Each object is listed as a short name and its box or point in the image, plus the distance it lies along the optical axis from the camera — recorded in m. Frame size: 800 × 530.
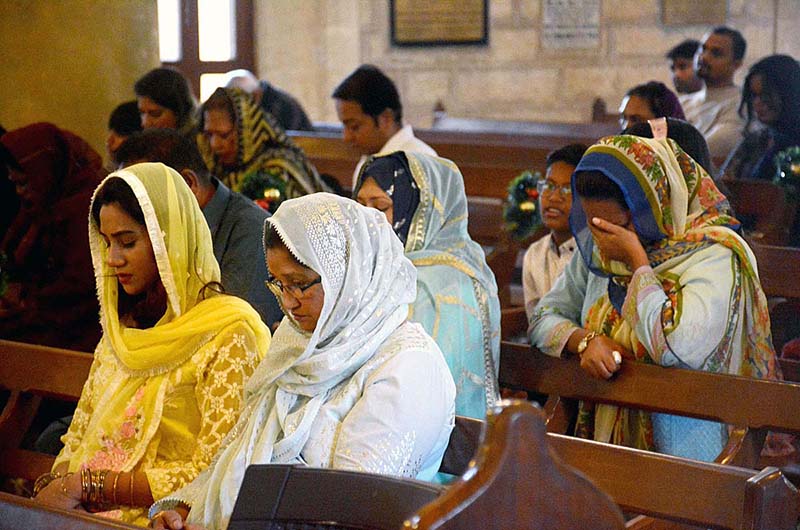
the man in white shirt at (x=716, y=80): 7.05
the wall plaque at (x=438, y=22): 10.48
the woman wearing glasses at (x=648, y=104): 4.88
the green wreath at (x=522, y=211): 4.91
